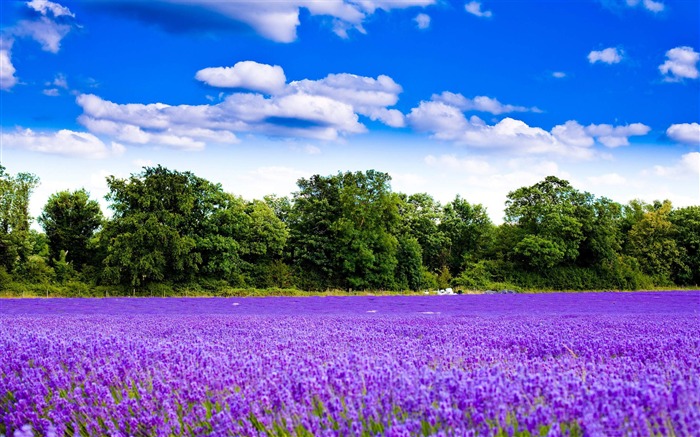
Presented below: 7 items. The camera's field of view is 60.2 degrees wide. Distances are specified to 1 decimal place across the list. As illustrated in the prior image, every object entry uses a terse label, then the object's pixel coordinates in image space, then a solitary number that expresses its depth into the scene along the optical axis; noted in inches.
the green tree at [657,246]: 1678.2
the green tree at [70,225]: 1598.2
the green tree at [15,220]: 1285.7
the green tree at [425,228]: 1779.0
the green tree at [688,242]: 1679.4
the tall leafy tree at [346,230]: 1421.0
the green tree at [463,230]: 1908.2
